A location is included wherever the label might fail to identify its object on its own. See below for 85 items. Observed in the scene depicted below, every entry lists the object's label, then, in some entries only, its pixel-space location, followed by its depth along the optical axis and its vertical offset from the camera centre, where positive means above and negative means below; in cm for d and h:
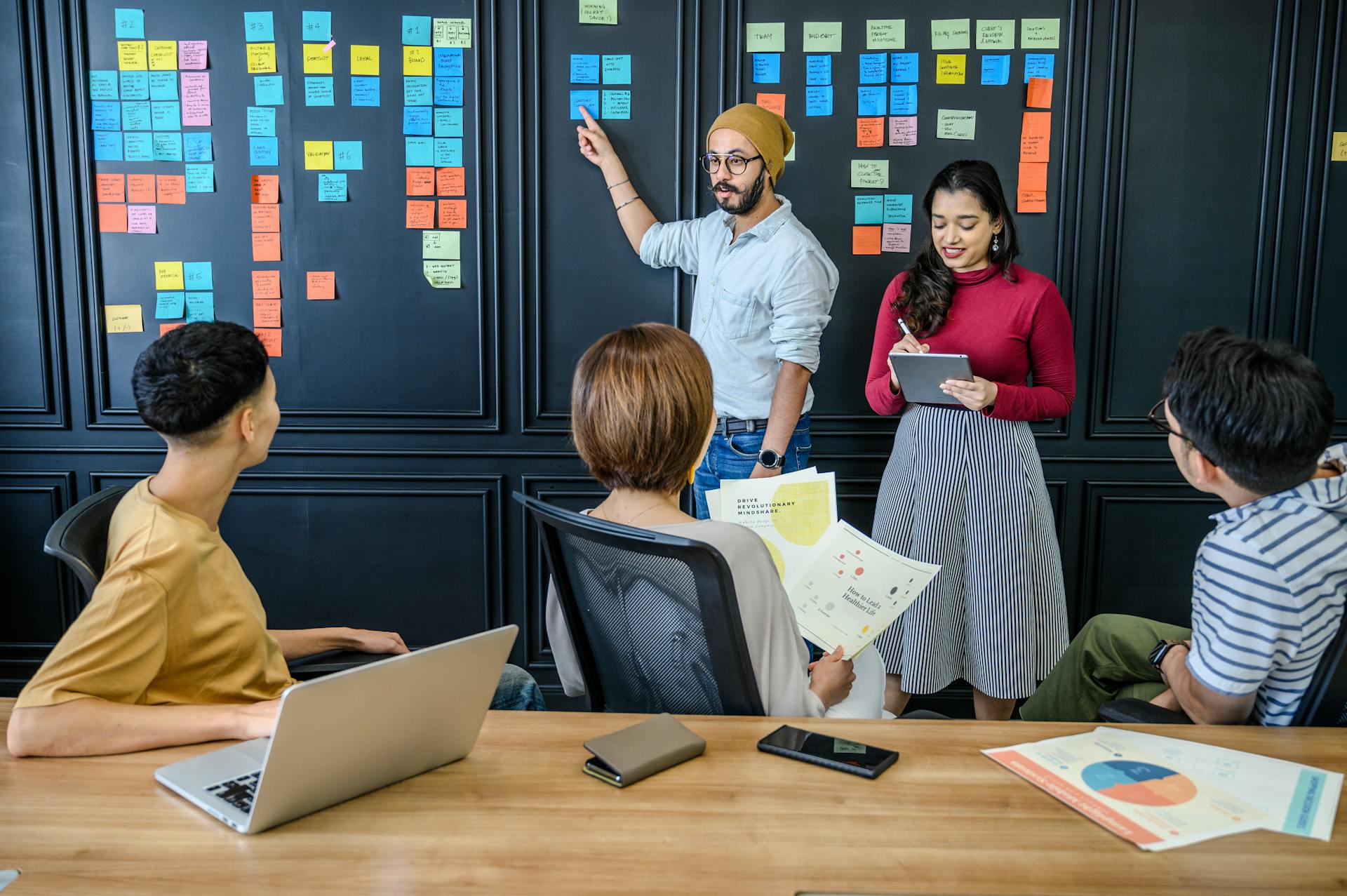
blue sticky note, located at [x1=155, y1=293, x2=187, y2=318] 322 -7
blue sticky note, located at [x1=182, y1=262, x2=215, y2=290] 321 +3
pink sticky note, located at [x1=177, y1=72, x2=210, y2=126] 314 +61
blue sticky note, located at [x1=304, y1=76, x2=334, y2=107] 314 +64
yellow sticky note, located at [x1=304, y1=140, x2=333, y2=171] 317 +43
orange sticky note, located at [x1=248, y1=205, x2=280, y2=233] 319 +22
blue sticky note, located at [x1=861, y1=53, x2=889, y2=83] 308 +72
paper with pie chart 99 -54
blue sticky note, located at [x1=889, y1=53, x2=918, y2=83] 308 +72
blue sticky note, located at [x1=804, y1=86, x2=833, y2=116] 310 +61
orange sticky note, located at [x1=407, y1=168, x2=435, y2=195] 317 +35
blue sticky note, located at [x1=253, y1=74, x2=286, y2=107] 314 +64
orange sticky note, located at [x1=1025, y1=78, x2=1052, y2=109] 308 +64
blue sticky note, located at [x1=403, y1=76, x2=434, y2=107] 313 +64
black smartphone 110 -53
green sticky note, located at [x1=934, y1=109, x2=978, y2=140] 310 +55
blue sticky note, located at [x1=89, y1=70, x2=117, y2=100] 315 +64
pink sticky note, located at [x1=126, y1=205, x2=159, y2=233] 320 +22
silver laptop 92 -46
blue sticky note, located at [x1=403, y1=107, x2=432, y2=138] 314 +54
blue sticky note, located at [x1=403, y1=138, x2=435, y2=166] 316 +45
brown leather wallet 108 -53
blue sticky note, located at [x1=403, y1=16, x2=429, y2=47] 311 +82
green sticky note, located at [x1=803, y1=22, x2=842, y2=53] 307 +82
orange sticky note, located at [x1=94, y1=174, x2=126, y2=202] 319 +32
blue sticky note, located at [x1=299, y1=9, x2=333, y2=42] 311 +84
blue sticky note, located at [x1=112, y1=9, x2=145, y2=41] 312 +84
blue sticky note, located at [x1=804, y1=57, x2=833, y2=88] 309 +71
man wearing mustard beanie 278 -3
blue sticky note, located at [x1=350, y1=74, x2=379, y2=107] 314 +64
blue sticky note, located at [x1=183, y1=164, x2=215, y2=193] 318 +35
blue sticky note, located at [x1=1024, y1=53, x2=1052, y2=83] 307 +73
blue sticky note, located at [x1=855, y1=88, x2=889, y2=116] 309 +62
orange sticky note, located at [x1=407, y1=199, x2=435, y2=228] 318 +24
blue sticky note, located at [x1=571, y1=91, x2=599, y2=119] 313 +61
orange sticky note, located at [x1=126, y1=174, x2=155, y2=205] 318 +32
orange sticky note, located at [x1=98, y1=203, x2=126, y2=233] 320 +21
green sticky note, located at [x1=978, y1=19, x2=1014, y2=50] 307 +83
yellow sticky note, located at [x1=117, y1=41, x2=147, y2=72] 313 +74
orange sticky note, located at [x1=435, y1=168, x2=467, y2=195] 317 +35
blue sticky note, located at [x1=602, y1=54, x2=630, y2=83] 311 +71
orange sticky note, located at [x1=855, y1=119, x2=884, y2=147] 311 +52
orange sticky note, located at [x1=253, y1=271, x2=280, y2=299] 321 +0
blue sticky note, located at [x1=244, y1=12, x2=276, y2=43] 312 +83
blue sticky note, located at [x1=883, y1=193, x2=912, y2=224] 314 +28
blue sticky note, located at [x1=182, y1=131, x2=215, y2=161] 316 +45
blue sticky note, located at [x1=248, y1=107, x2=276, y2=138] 316 +53
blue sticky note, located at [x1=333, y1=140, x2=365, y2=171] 317 +43
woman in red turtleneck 247 -44
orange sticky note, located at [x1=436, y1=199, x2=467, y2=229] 319 +24
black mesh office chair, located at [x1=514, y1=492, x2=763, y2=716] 121 -44
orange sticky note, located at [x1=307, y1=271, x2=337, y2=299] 321 +1
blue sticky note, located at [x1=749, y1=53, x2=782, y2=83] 309 +72
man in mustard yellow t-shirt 113 -42
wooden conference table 89 -54
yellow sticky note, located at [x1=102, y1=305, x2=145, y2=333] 324 -11
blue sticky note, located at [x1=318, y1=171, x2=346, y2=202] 318 +32
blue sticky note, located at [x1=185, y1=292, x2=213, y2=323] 322 -7
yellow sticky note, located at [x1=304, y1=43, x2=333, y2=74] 313 +73
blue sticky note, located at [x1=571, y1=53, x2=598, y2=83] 311 +71
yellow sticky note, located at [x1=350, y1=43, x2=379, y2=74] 312 +73
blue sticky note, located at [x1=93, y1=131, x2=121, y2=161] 317 +45
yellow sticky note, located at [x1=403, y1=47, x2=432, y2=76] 312 +73
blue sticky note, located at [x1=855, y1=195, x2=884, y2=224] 314 +27
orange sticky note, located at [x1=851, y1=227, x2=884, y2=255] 315 +18
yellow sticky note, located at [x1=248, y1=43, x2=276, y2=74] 313 +74
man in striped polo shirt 131 -31
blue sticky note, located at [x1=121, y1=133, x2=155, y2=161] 317 +45
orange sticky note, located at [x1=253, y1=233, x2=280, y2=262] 320 +13
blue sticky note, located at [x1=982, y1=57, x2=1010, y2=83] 308 +72
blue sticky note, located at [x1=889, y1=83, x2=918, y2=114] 309 +63
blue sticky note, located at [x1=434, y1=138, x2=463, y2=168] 316 +44
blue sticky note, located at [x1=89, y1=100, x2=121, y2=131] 316 +54
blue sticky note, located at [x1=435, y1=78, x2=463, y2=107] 313 +64
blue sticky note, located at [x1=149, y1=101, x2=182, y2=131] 315 +55
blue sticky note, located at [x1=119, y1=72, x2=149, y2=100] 314 +64
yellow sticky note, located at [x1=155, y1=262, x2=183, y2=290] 321 +3
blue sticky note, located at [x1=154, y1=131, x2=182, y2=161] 317 +45
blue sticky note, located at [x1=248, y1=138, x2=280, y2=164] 317 +44
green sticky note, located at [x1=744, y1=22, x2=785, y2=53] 308 +81
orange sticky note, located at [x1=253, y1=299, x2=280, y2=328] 322 -9
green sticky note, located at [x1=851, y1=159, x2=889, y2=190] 312 +39
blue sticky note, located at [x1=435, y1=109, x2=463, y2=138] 314 +53
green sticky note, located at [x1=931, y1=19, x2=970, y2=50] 307 +82
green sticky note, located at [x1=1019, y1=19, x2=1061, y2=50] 306 +83
